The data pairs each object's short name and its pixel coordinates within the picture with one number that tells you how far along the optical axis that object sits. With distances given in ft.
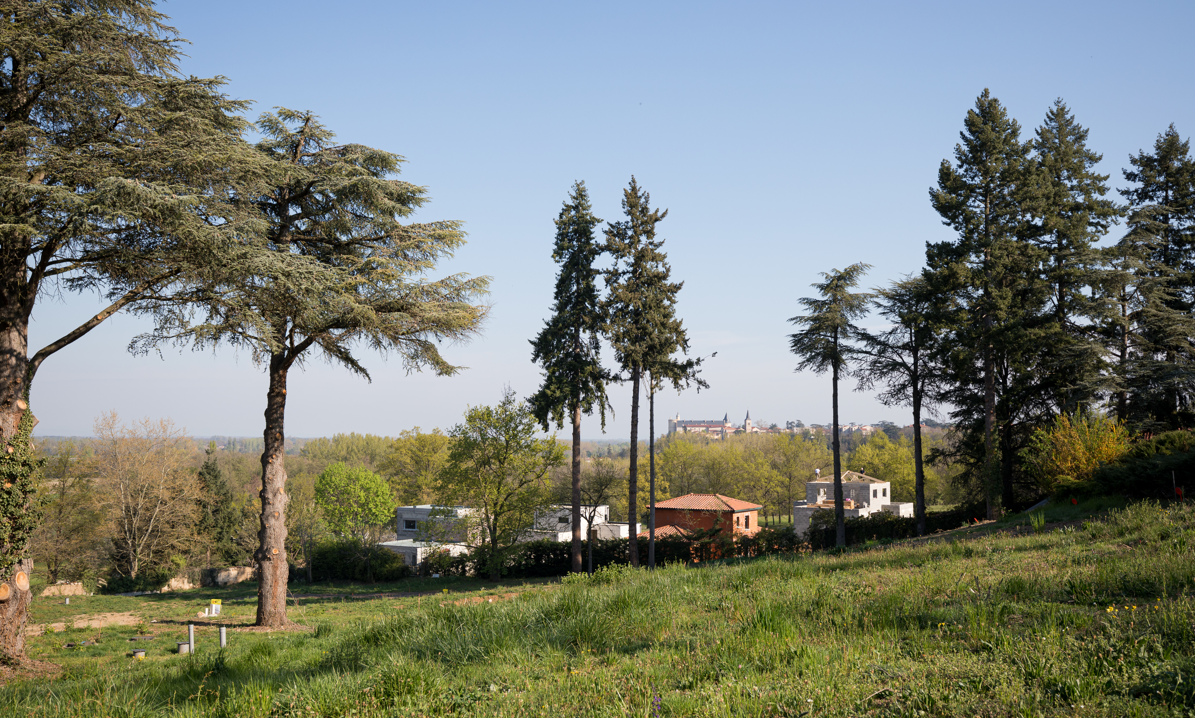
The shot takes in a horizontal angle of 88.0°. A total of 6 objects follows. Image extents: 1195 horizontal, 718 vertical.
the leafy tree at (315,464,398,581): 140.87
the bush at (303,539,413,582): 111.24
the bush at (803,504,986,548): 100.01
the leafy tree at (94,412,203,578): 114.62
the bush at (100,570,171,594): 105.50
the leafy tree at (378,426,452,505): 183.93
